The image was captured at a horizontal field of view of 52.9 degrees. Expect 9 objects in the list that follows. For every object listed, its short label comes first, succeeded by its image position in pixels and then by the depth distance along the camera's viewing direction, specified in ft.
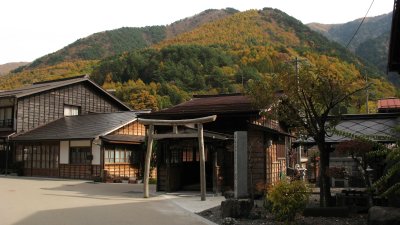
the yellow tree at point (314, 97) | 34.32
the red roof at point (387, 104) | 81.27
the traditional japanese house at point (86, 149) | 77.87
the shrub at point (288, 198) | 27.37
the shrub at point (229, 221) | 28.95
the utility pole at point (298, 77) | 35.22
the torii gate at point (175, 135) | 45.09
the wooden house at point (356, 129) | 44.00
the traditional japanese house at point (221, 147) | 48.93
